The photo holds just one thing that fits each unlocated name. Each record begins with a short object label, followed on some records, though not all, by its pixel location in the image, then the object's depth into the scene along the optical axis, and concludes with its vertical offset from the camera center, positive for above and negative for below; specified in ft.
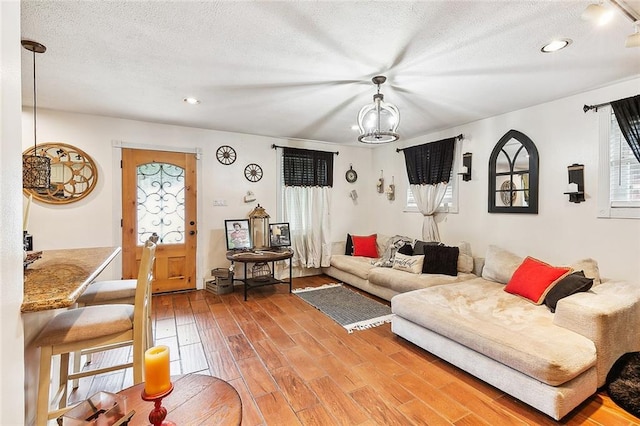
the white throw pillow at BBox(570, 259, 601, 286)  9.03 -1.89
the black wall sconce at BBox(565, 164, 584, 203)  9.84 +0.89
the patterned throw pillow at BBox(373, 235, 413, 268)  14.46 -2.07
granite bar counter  3.88 -1.14
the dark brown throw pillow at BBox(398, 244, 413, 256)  14.12 -1.97
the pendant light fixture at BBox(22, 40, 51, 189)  7.45 +1.05
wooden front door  13.52 -0.10
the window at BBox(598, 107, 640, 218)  8.88 +1.09
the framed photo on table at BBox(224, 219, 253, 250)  14.97 -1.23
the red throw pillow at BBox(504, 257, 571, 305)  8.98 -2.26
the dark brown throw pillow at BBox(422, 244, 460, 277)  12.47 -2.19
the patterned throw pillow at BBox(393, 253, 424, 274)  12.87 -2.42
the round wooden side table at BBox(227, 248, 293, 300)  13.43 -2.22
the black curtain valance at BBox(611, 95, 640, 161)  8.61 +2.71
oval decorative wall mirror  11.94 +1.61
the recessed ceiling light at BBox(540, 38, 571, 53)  6.83 +3.96
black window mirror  11.30 +1.41
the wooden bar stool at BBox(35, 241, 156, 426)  4.84 -2.21
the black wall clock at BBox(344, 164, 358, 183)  18.93 +2.29
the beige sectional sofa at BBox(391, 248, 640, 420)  6.07 -3.08
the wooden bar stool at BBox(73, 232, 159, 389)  7.22 -2.15
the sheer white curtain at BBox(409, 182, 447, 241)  14.65 +0.25
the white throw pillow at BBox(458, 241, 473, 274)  12.69 -2.28
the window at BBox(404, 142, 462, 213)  14.07 +0.87
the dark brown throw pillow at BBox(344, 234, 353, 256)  17.72 -2.28
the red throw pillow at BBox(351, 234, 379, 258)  16.97 -2.14
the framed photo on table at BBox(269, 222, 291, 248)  15.87 -1.35
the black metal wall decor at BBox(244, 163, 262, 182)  16.02 +2.13
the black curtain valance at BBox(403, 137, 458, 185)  14.25 +2.53
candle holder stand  3.07 -2.22
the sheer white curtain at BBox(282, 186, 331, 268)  17.03 -0.77
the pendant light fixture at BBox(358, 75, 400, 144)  8.80 +2.86
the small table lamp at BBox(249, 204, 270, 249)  15.74 -1.07
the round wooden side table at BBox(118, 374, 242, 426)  3.51 -2.51
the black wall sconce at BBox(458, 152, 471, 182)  13.44 +1.92
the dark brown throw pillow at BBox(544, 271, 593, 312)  8.07 -2.21
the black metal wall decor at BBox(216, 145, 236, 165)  15.32 +2.99
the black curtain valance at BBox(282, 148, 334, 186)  16.75 +2.58
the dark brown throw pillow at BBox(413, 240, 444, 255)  13.59 -1.71
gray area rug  11.03 -4.19
